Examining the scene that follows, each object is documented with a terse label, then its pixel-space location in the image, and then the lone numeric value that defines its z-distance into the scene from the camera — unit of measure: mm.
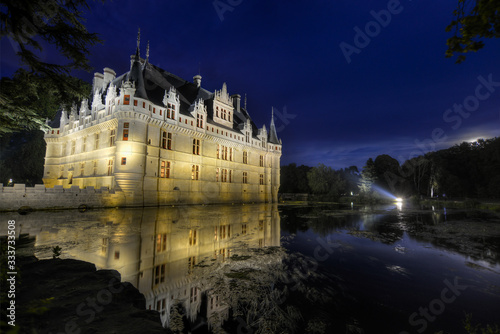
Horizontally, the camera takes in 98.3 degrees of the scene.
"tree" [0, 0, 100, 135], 5395
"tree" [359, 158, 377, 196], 47594
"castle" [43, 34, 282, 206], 22406
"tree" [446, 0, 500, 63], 2785
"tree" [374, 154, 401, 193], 67650
